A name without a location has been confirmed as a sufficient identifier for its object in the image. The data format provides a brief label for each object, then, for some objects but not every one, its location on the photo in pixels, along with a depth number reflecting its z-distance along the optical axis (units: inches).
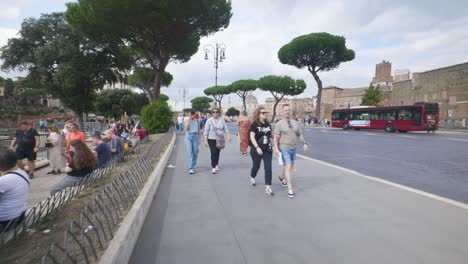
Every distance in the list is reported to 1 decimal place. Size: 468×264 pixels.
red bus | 899.4
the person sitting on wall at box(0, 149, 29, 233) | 116.2
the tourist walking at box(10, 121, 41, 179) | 271.0
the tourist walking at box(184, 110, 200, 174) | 260.1
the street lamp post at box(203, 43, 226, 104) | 896.2
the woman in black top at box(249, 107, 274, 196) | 191.3
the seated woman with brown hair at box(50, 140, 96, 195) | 179.9
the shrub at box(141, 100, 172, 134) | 700.0
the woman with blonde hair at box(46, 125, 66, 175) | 298.5
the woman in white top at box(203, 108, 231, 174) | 259.6
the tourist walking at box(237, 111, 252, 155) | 370.9
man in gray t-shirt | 185.5
